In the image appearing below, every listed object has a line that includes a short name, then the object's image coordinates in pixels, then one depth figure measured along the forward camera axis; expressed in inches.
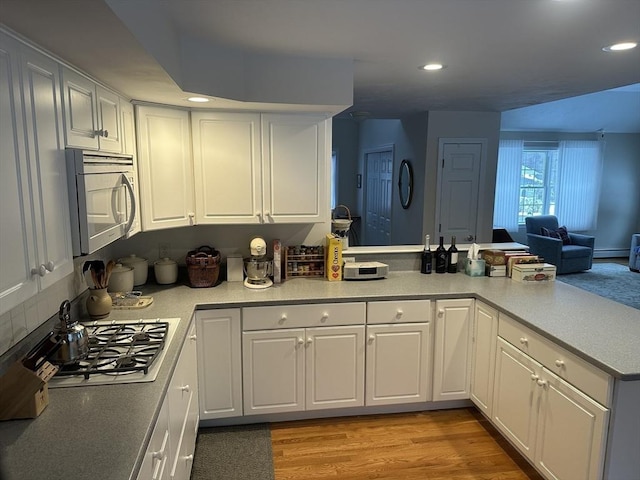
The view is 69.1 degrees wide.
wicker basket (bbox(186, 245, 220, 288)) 117.8
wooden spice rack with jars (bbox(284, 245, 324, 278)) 130.0
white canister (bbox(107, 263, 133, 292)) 110.2
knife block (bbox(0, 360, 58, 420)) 58.1
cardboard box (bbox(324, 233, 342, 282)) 126.0
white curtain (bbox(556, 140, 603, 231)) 342.0
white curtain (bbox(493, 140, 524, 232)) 333.4
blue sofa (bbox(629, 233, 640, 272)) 309.6
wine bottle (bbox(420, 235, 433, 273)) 135.3
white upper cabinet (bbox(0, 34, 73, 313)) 50.1
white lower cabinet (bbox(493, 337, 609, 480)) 78.0
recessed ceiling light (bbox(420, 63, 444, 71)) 118.0
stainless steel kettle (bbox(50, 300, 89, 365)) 71.4
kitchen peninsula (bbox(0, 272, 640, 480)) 51.5
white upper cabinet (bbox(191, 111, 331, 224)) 115.7
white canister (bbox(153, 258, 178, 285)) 121.9
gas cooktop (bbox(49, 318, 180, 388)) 68.6
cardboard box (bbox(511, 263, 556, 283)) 125.4
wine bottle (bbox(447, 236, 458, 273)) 136.0
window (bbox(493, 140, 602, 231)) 340.2
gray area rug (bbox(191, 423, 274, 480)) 99.9
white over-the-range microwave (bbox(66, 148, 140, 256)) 66.6
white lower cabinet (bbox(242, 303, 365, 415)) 111.4
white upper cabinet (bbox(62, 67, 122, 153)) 67.4
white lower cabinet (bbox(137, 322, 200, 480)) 60.8
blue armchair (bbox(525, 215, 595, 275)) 290.4
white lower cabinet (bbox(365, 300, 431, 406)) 115.7
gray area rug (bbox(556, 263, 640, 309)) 253.9
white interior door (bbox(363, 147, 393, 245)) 279.0
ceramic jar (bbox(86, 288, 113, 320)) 94.5
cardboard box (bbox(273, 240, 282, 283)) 122.3
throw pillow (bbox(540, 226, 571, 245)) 304.2
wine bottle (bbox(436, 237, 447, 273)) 135.5
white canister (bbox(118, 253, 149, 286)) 119.1
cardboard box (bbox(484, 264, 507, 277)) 131.0
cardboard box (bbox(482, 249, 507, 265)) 130.7
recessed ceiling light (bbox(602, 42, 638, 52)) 97.9
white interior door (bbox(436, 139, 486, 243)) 224.2
